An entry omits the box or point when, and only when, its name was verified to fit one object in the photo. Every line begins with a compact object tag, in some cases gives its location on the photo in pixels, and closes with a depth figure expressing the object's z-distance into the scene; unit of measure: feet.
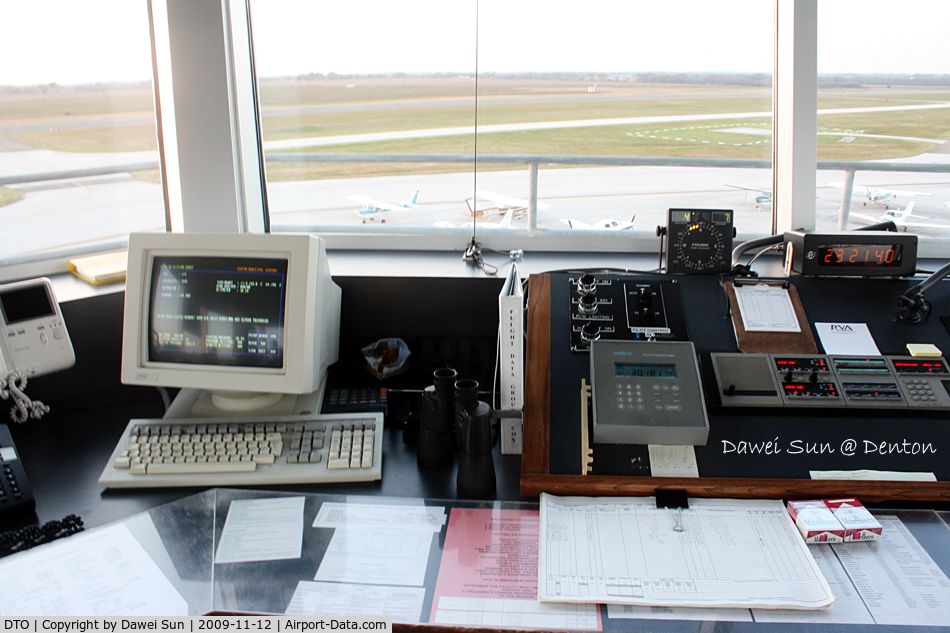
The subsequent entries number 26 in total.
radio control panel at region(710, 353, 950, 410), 4.29
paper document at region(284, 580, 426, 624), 3.11
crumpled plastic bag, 5.59
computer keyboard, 4.21
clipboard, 4.70
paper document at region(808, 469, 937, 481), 3.95
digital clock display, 5.18
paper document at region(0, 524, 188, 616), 3.18
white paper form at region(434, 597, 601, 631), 3.01
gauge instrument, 5.31
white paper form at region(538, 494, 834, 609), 3.14
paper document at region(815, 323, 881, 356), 4.66
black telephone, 3.89
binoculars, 3.92
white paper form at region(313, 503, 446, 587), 3.37
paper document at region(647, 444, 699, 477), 4.01
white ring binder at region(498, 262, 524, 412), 4.13
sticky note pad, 4.58
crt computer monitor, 4.52
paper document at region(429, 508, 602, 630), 3.05
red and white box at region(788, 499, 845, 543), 3.53
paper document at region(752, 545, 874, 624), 3.00
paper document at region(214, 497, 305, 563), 3.54
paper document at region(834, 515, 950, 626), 3.02
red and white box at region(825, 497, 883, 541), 3.51
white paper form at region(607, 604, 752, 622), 3.03
